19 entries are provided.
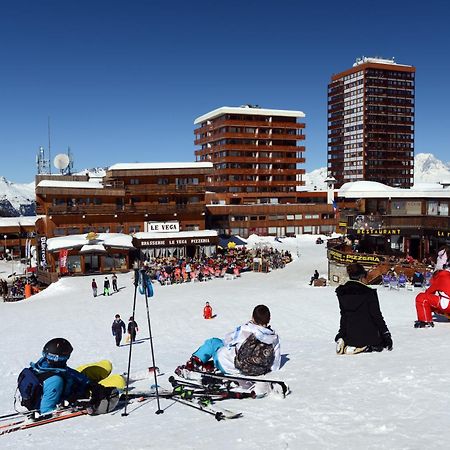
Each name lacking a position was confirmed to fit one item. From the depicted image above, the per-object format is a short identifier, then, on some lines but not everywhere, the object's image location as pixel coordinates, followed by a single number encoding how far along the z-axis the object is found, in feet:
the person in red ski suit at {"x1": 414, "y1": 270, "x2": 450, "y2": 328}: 33.68
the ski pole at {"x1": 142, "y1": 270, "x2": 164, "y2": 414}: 30.53
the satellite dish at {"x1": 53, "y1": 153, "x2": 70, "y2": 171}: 193.77
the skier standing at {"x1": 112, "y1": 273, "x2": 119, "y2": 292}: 103.31
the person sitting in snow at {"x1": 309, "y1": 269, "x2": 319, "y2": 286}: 100.56
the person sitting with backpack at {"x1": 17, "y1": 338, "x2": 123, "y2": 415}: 21.98
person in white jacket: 24.90
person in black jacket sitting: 27.37
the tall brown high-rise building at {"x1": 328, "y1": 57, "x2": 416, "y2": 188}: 343.26
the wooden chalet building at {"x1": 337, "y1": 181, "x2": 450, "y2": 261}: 109.29
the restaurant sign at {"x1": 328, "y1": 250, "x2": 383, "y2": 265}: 92.84
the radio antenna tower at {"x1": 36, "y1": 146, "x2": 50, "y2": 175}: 242.99
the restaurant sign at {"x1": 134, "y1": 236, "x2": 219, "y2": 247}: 146.65
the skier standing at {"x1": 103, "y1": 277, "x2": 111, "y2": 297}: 100.91
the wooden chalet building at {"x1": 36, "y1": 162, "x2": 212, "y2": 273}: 134.51
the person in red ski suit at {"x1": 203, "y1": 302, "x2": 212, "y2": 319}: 70.74
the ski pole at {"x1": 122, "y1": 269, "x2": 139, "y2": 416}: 22.04
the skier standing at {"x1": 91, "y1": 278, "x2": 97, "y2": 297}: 100.22
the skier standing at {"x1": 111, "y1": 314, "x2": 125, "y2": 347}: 57.00
